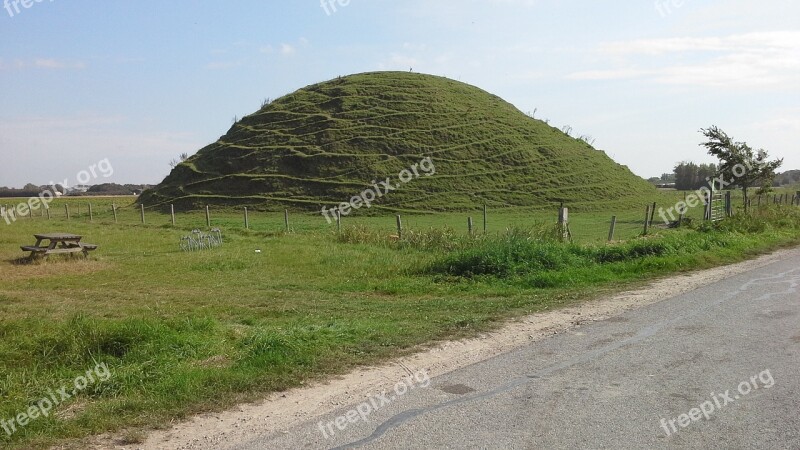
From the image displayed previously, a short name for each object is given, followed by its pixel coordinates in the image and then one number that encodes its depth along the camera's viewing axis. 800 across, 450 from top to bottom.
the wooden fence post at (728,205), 26.36
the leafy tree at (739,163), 32.53
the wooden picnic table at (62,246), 16.80
